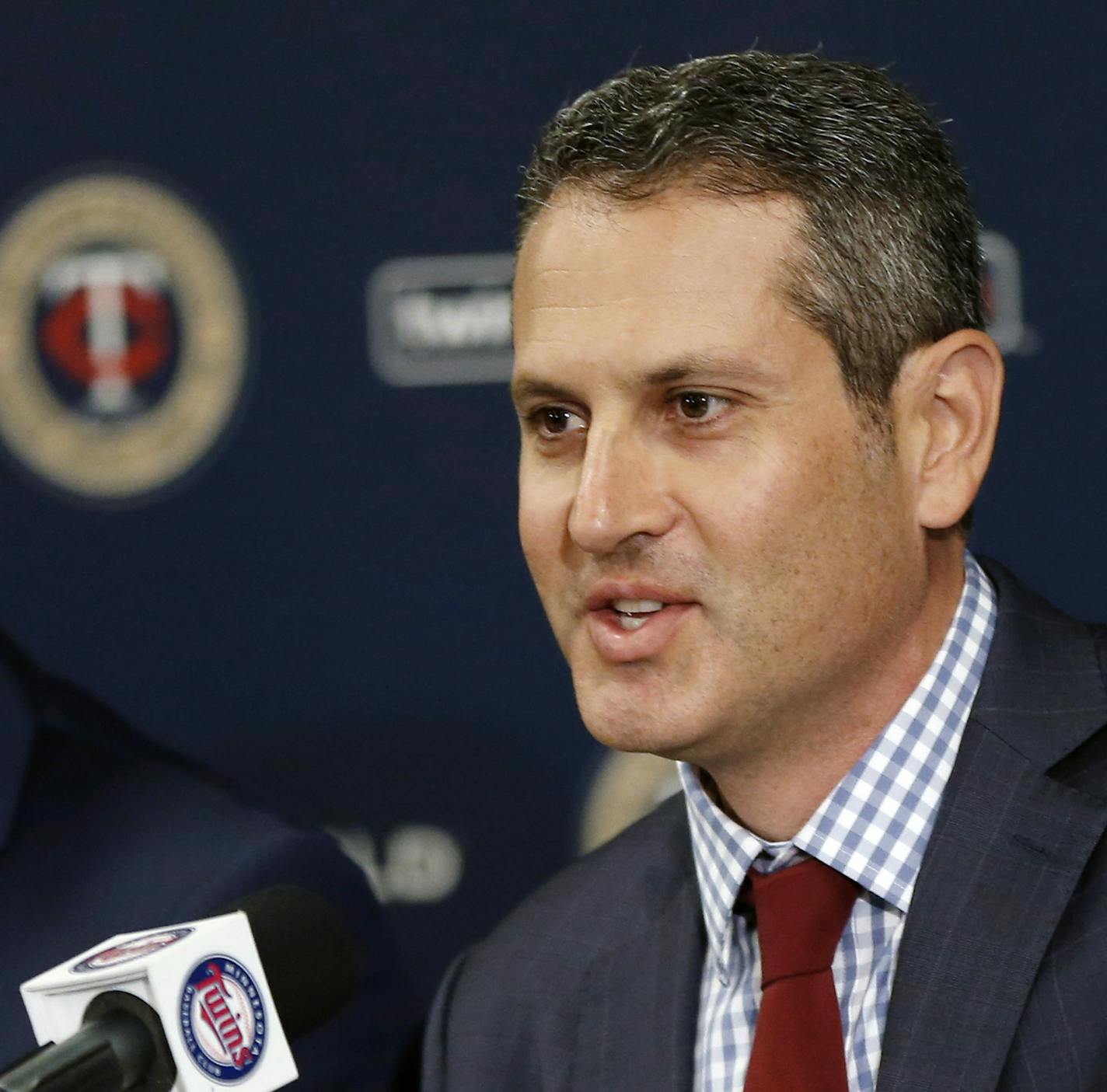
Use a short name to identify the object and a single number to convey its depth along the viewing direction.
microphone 2.28
